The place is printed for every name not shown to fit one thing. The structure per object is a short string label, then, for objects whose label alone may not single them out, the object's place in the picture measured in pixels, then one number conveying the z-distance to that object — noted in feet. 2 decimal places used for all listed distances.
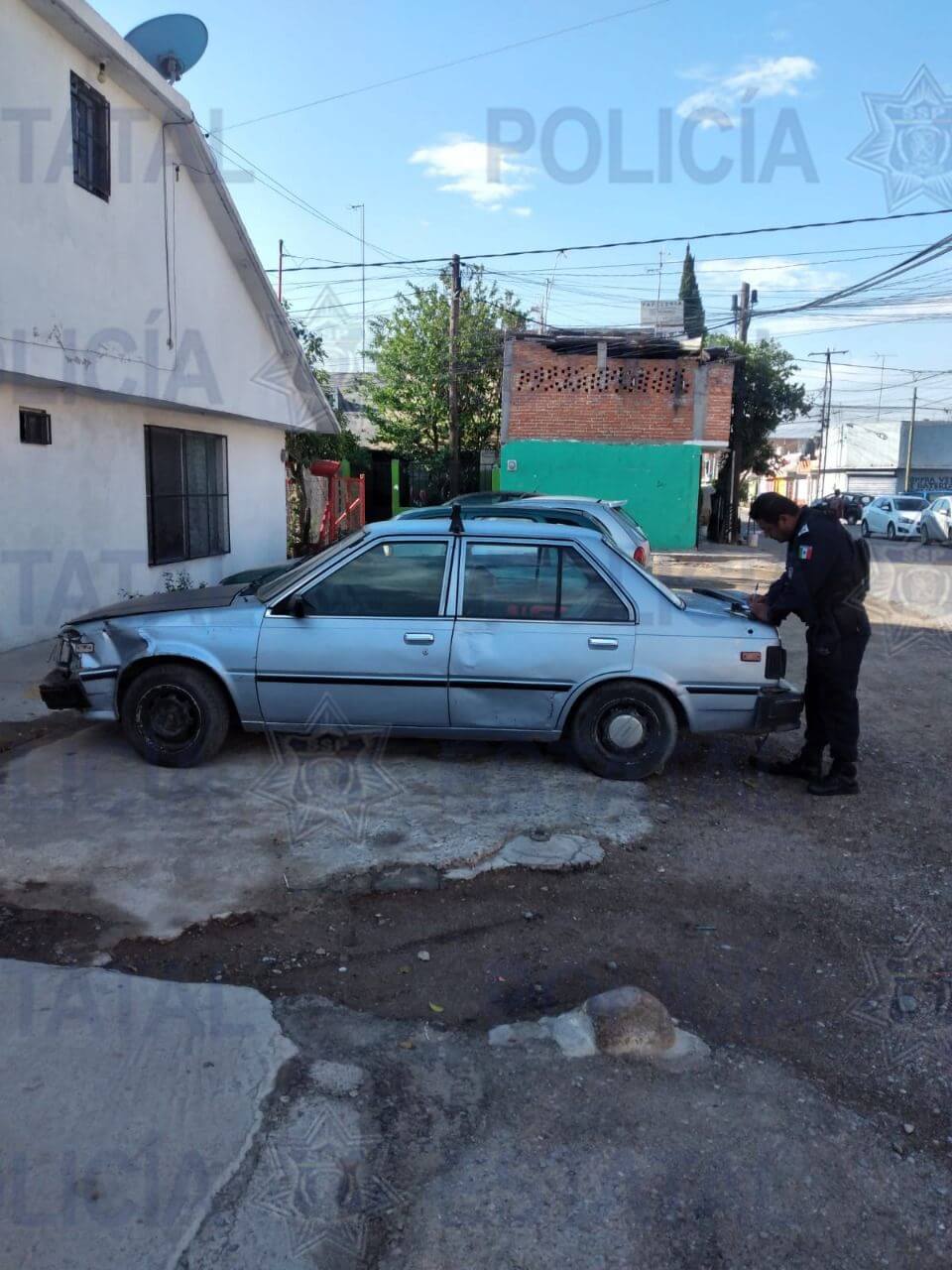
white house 24.53
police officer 16.53
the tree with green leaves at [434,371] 81.97
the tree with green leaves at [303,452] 57.82
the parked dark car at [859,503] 107.76
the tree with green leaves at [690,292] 137.31
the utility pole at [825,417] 181.47
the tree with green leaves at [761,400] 83.97
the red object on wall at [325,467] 56.54
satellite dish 34.06
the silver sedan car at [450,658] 16.65
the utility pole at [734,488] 80.84
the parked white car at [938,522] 84.58
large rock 9.65
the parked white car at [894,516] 93.35
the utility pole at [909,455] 172.47
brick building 71.56
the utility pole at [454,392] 76.13
